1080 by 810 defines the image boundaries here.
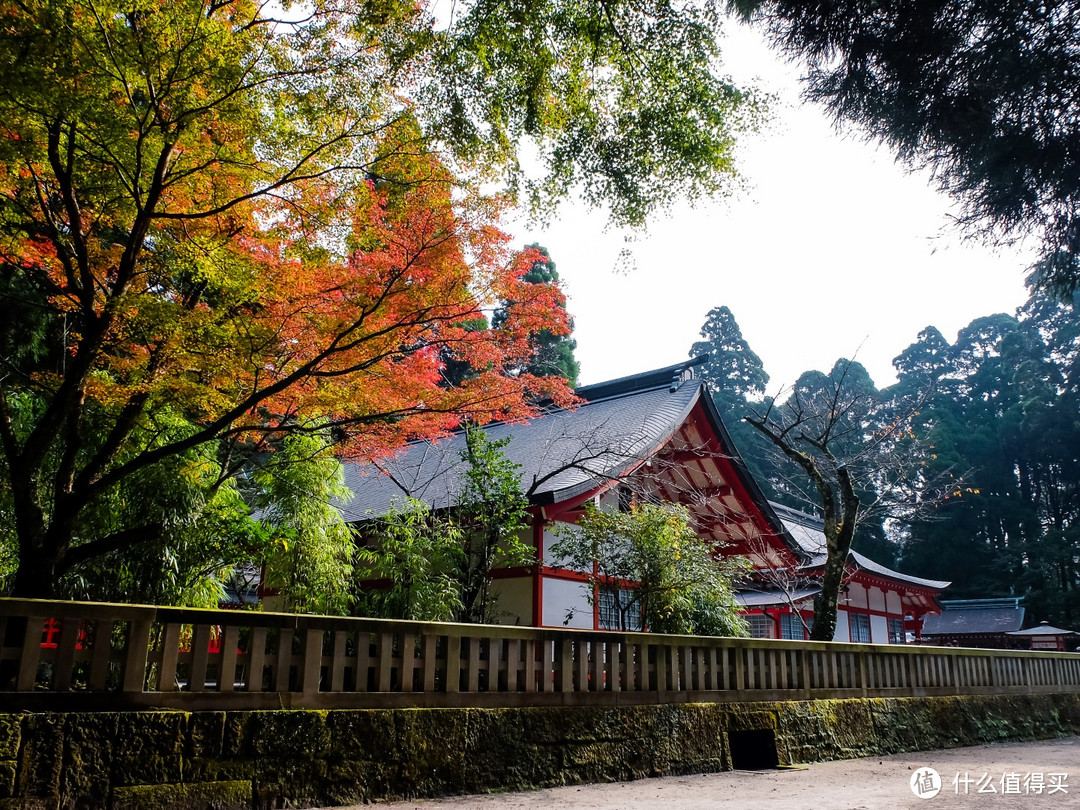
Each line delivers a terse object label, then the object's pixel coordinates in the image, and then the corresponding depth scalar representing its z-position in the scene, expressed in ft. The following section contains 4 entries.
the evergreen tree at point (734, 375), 128.06
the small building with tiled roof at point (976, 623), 86.94
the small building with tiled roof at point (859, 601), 51.43
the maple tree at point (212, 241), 15.28
